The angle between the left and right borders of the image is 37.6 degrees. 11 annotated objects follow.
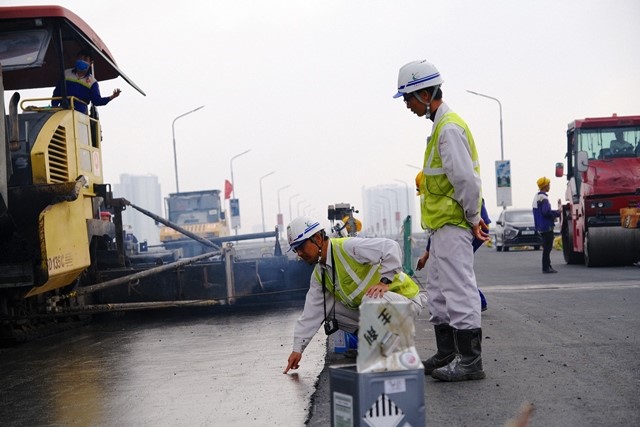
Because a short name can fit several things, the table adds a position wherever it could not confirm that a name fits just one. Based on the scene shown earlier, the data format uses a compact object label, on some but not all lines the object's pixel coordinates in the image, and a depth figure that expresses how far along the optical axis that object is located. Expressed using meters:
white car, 31.36
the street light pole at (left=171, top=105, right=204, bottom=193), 49.32
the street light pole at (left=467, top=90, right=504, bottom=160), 47.25
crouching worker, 6.12
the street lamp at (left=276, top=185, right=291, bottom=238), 91.19
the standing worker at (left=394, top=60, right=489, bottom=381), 6.04
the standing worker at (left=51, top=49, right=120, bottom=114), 10.43
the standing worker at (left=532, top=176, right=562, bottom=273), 17.33
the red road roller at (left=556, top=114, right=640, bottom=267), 18.38
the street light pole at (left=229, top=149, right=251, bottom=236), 64.57
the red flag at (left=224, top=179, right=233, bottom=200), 59.63
